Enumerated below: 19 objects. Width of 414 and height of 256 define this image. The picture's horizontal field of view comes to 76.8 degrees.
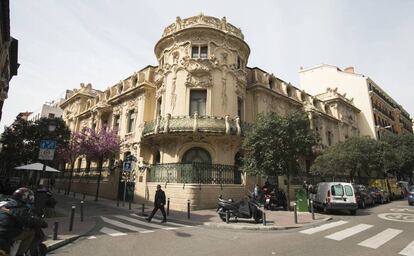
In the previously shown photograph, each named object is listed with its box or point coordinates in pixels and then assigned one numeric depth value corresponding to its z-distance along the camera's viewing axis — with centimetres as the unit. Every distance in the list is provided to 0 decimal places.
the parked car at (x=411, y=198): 1977
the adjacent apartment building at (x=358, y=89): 3925
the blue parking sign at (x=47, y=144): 961
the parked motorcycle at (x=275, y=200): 1581
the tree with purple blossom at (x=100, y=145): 2181
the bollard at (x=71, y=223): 865
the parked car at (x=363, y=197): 1792
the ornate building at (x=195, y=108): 1647
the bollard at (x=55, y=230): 725
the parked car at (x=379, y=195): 2126
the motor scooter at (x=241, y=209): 1089
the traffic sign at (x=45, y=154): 952
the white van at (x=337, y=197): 1431
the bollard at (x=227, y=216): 1062
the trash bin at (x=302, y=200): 1501
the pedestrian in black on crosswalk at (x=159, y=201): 1104
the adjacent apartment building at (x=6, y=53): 1418
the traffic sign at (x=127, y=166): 1563
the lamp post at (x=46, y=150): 953
